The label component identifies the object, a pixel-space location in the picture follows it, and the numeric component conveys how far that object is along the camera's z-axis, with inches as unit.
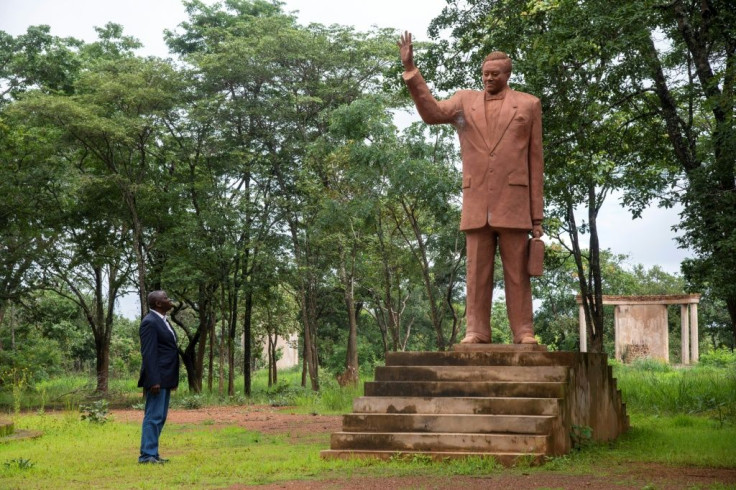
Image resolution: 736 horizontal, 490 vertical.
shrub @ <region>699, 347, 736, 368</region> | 1103.6
